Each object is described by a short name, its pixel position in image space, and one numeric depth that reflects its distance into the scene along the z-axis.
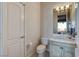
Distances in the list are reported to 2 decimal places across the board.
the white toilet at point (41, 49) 1.38
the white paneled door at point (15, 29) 0.99
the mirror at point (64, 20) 1.32
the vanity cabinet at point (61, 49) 1.02
